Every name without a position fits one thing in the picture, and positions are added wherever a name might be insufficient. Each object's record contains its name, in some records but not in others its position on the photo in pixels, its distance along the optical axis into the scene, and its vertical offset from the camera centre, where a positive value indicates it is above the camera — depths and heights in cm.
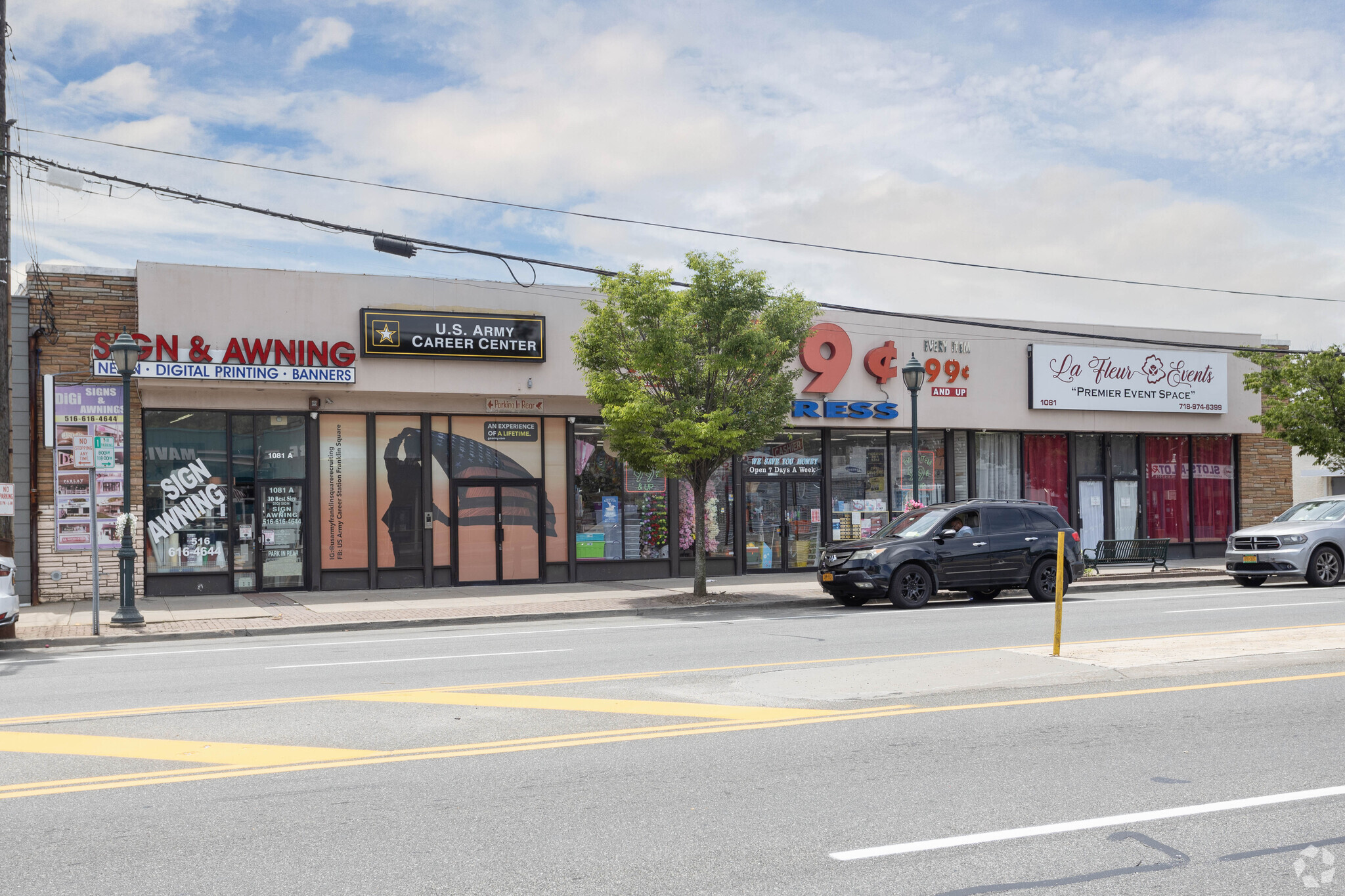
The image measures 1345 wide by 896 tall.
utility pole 1576 +253
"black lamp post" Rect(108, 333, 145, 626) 1552 +6
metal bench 2306 -183
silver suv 2008 -157
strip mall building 1906 +71
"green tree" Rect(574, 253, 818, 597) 1800 +178
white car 1357 -146
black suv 1766 -145
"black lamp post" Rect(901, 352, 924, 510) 2092 +160
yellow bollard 1062 -107
